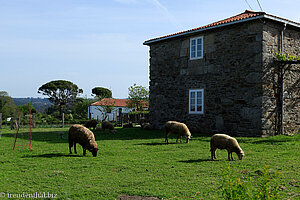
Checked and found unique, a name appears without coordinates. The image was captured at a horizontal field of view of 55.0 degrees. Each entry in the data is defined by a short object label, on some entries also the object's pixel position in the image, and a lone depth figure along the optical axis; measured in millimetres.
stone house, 14633
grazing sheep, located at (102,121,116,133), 18923
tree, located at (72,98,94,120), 41781
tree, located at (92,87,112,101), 65538
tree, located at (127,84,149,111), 45431
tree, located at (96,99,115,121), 30162
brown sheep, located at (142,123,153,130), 20284
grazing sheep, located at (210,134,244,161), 8617
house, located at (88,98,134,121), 55875
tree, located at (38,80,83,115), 59688
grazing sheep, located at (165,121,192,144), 12852
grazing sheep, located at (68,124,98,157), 9688
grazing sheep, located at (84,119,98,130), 21781
